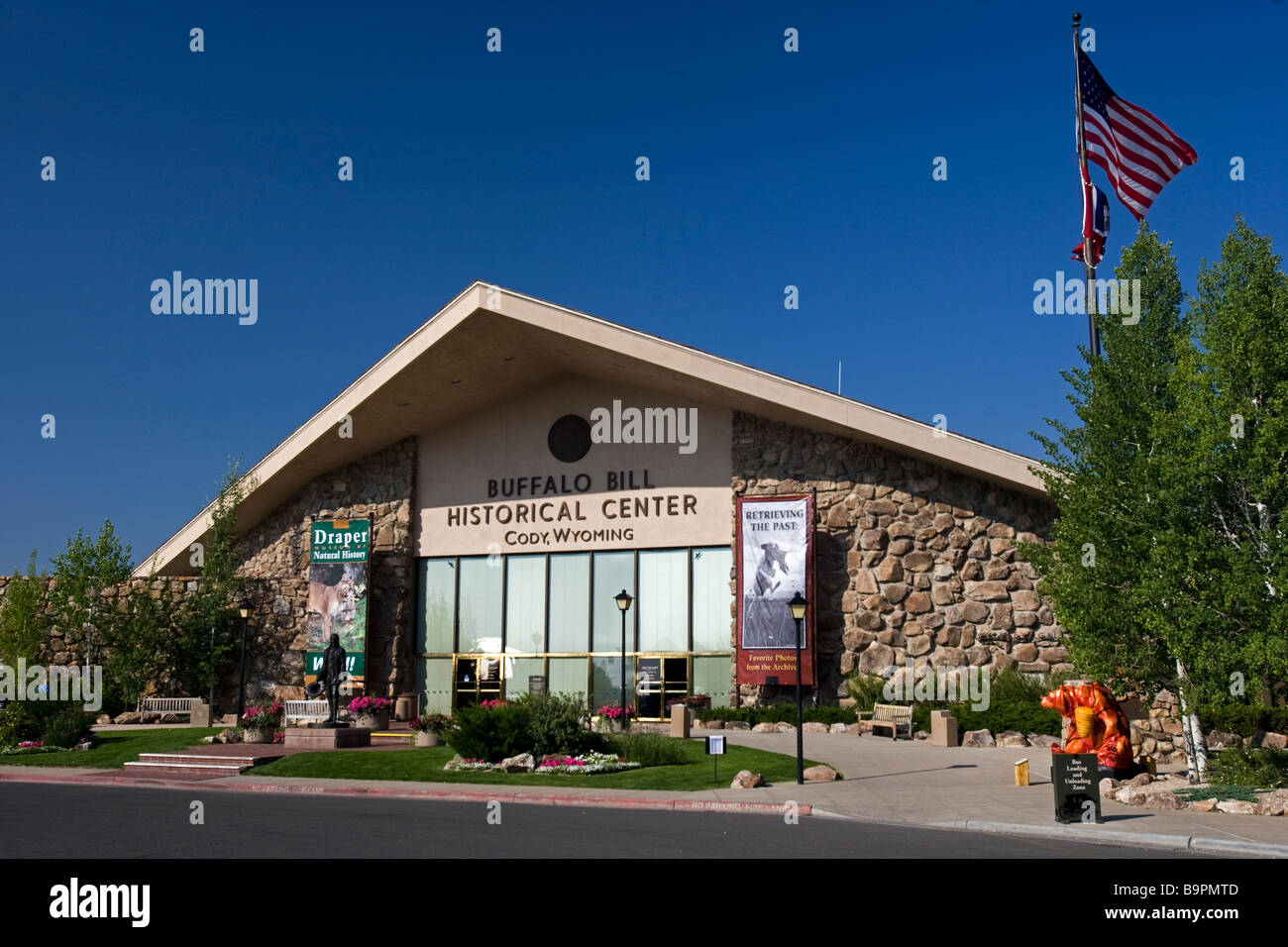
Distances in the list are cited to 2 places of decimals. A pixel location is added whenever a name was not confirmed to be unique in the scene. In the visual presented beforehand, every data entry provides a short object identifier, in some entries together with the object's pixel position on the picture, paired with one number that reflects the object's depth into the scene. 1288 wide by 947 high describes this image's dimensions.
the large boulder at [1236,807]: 14.80
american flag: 24.16
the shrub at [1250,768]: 17.20
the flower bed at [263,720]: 26.78
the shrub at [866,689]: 30.22
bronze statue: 26.83
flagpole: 23.65
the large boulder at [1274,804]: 14.66
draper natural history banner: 37.31
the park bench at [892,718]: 27.91
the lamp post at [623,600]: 27.37
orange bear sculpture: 17.64
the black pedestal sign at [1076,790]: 14.01
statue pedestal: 25.33
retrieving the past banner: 31.62
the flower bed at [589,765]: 20.53
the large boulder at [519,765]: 21.05
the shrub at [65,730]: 28.14
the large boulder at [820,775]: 19.19
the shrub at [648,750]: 21.91
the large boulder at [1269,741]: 24.11
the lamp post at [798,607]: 19.85
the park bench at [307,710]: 30.42
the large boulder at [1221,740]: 24.65
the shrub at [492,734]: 21.97
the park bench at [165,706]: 36.38
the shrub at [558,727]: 22.22
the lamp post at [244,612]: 32.99
